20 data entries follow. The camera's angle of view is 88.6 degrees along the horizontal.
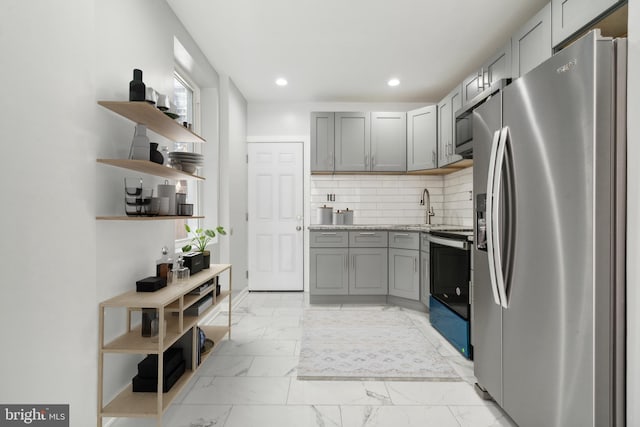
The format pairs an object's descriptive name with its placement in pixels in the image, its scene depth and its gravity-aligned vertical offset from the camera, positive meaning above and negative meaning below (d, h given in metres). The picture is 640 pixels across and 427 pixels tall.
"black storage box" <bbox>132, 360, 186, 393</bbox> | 1.75 -0.92
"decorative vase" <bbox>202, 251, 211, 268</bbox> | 2.53 -0.36
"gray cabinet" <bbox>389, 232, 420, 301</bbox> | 3.67 -0.58
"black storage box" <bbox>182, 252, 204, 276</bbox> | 2.34 -0.35
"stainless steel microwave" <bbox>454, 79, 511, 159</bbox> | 2.36 +0.80
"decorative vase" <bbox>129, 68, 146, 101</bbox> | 1.68 +0.63
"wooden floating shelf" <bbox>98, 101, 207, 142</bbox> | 1.63 +0.53
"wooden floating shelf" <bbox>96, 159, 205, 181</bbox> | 1.61 +0.25
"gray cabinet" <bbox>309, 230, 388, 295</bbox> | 3.98 -0.60
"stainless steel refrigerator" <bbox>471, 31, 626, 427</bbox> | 1.16 -0.09
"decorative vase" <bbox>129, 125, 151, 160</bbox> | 1.76 +0.37
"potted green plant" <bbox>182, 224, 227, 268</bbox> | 2.48 -0.26
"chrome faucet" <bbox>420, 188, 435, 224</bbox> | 4.38 +0.11
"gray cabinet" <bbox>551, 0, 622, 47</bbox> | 1.68 +1.10
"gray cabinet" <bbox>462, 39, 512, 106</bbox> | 2.53 +1.21
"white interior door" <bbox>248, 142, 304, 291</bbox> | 4.60 +0.00
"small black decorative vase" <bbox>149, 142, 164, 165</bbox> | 1.83 +0.34
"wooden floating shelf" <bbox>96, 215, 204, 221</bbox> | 1.62 -0.03
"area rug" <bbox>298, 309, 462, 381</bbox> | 2.27 -1.10
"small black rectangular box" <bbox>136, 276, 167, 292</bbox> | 1.86 -0.41
